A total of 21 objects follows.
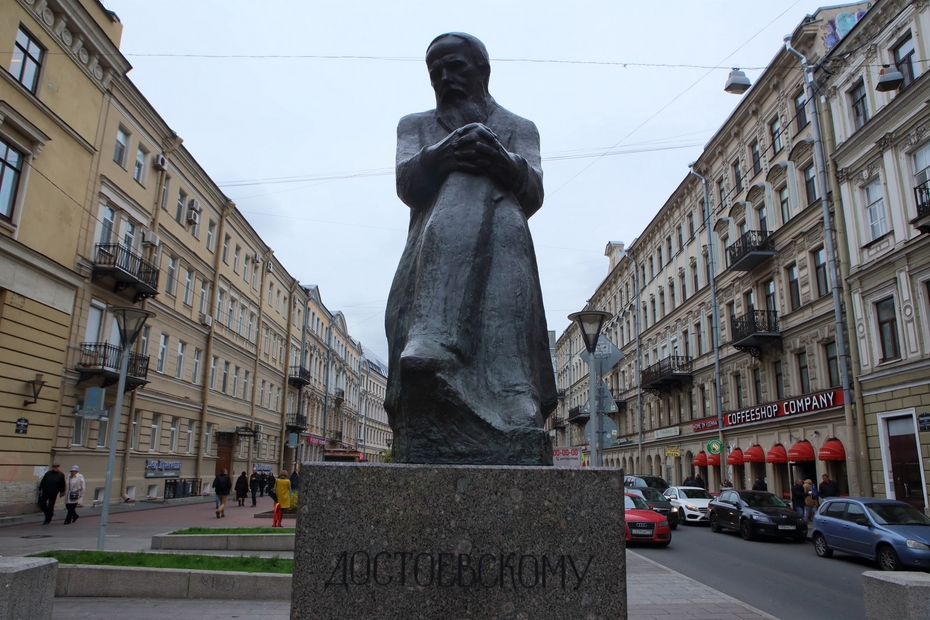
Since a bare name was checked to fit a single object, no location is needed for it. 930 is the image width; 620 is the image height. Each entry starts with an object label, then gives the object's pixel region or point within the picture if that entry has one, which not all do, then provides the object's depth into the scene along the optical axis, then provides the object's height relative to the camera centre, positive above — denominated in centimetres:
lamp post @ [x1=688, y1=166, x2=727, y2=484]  3141 +760
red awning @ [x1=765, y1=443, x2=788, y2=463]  2510 +78
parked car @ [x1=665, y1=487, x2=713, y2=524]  2306 -91
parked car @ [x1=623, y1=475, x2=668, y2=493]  2543 -29
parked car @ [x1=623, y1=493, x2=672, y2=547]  1584 -124
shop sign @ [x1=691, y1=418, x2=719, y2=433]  3237 +241
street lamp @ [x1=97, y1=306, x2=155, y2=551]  1116 +223
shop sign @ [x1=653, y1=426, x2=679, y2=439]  3825 +239
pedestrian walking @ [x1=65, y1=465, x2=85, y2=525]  1609 -64
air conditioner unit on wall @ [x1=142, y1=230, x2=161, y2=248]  2439 +800
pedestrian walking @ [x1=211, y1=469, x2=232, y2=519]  1923 -55
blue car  1162 -97
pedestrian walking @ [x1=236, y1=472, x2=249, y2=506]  2648 -75
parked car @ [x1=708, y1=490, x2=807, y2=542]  1727 -102
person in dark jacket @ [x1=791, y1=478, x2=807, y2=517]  2098 -59
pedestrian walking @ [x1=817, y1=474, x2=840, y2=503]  1978 -33
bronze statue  271 +77
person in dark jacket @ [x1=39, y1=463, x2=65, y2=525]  1569 -54
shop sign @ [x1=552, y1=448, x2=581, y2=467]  1813 +46
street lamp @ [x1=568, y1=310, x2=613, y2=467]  1366 +295
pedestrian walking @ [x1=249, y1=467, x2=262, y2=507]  2865 -56
